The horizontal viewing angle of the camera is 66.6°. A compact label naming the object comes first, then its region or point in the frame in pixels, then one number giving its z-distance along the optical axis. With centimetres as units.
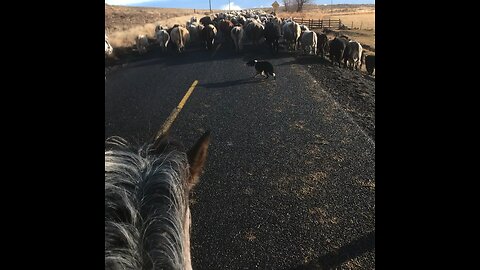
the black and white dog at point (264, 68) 1162
